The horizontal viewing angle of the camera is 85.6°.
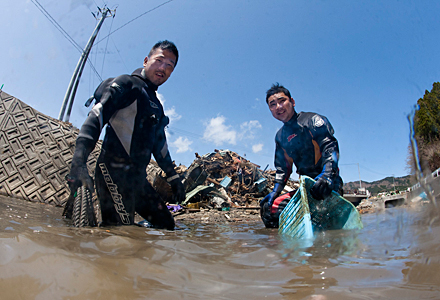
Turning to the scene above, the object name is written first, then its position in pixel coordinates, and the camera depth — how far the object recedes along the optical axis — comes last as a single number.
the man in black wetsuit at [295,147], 2.90
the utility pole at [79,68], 10.87
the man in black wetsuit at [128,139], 2.15
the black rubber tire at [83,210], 1.75
